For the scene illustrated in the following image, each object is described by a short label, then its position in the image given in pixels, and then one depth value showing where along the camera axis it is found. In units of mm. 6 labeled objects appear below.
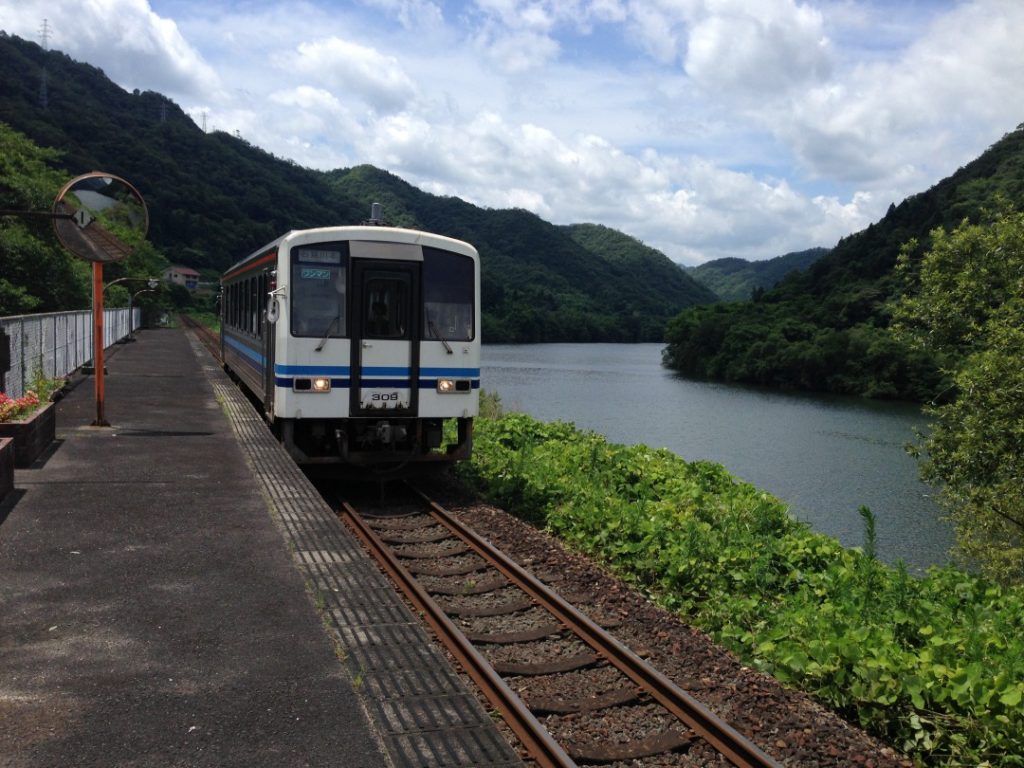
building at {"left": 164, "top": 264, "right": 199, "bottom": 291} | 99000
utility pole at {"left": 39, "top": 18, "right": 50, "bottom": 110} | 127500
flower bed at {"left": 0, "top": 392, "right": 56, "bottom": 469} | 8977
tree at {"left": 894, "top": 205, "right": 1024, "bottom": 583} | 18281
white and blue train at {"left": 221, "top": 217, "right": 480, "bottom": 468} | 9984
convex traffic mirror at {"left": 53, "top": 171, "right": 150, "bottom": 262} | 10797
